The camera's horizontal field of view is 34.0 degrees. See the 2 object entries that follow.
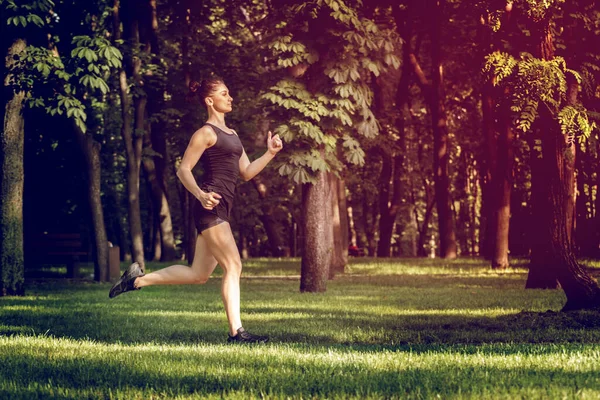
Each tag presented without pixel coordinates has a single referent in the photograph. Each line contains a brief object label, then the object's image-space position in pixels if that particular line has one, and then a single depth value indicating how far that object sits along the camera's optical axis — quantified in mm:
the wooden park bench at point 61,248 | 25672
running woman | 9320
